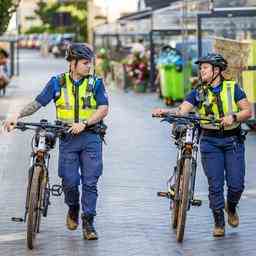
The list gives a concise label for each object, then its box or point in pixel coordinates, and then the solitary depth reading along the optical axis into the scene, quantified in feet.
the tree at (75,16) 402.81
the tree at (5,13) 105.45
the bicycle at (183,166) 41.53
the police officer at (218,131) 42.78
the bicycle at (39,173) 40.38
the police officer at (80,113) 42.15
